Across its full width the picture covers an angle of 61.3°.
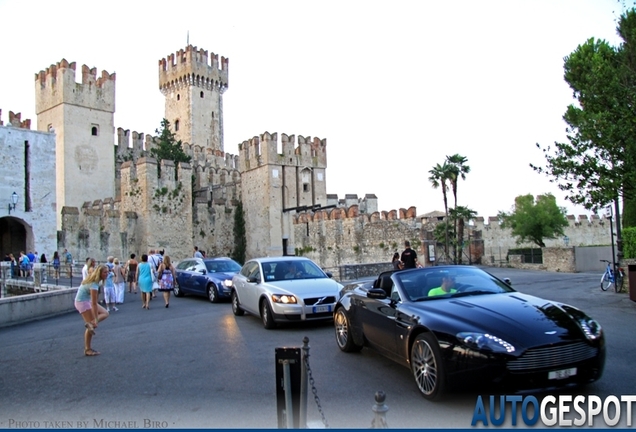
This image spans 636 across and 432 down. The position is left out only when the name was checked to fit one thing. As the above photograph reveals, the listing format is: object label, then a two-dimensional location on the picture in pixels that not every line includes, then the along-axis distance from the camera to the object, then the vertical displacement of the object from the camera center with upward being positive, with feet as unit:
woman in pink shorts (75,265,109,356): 30.45 -3.08
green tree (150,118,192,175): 168.86 +31.47
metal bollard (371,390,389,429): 12.25 -3.94
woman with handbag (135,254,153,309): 53.52 -3.18
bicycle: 54.08 -4.42
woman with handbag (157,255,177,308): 53.88 -3.07
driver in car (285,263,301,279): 40.20 -2.03
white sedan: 35.94 -3.27
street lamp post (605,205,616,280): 52.31 +2.38
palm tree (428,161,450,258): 113.70 +13.77
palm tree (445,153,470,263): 113.50 +15.04
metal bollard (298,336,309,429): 15.99 -4.62
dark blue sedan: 57.21 -3.42
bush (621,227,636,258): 55.12 -0.67
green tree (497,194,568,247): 159.74 +5.30
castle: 94.79 +11.81
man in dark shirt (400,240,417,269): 52.95 -1.64
